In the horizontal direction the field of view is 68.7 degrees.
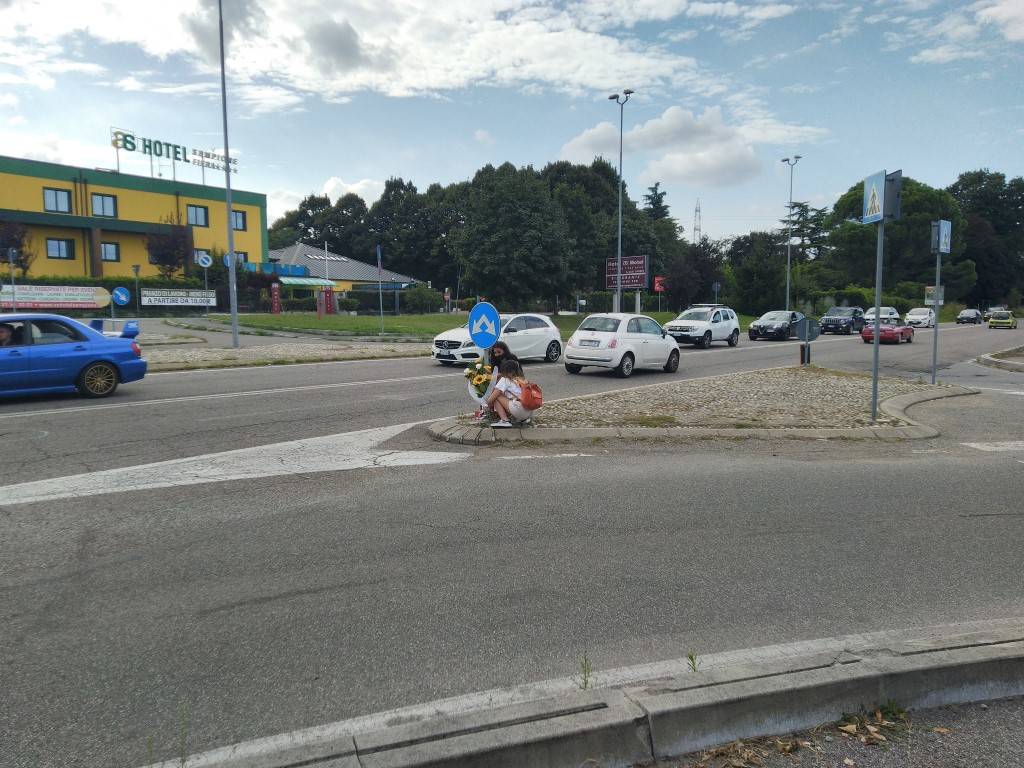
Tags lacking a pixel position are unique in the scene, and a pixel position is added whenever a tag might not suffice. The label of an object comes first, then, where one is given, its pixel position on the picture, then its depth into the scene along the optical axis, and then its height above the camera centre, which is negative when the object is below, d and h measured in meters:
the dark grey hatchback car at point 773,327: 37.22 -1.30
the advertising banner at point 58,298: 37.72 +0.30
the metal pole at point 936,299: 16.13 +0.03
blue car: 11.96 -0.91
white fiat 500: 17.92 -1.05
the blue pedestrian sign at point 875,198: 10.05 +1.39
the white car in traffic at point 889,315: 38.12 -0.77
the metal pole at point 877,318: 10.44 -0.25
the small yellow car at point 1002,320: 52.34 -1.39
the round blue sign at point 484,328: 10.56 -0.37
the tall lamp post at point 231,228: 25.17 +2.60
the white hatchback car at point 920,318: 54.81 -1.28
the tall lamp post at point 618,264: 42.02 +2.18
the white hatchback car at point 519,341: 19.72 -1.09
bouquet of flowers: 10.11 -1.03
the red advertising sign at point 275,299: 51.28 +0.25
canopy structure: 62.22 +1.73
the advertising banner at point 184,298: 47.13 +0.32
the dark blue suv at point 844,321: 45.75 -1.25
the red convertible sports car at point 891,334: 35.28 -1.59
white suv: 30.48 -1.04
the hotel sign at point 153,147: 59.65 +12.73
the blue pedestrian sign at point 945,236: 15.59 +1.34
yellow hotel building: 49.91 +6.49
